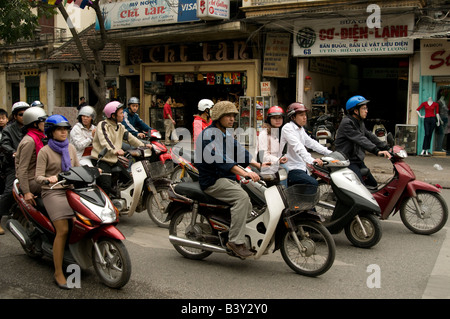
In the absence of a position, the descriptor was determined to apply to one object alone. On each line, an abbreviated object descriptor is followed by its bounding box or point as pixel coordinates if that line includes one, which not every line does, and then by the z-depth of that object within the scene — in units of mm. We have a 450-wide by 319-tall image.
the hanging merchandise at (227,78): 18484
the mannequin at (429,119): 14328
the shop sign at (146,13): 17266
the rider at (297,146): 6043
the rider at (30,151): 4868
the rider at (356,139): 6479
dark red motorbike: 6312
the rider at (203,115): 8320
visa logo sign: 17016
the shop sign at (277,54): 17078
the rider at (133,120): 8547
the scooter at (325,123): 15277
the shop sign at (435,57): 13969
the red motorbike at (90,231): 4383
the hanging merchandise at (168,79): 20344
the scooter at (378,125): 15045
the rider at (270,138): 6684
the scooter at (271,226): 4738
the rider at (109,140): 7023
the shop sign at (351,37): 14281
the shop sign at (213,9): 15938
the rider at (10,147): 6301
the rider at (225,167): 4812
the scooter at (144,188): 6848
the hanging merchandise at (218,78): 18750
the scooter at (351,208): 5703
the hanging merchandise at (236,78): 18250
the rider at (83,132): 7336
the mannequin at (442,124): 14500
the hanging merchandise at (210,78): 18905
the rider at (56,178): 4535
